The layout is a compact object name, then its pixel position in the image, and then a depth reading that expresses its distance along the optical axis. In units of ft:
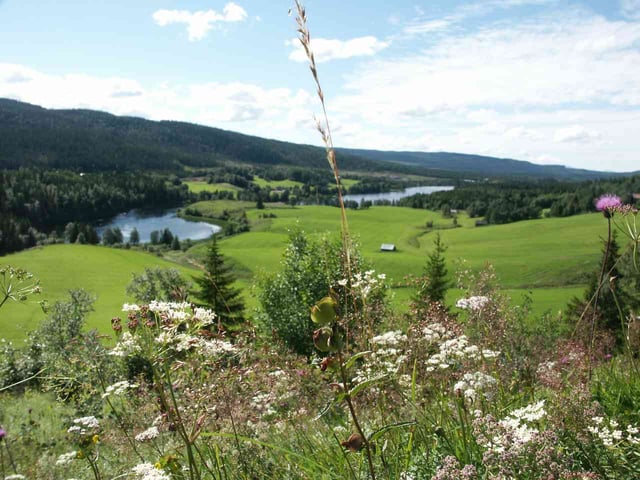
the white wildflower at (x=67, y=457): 12.37
